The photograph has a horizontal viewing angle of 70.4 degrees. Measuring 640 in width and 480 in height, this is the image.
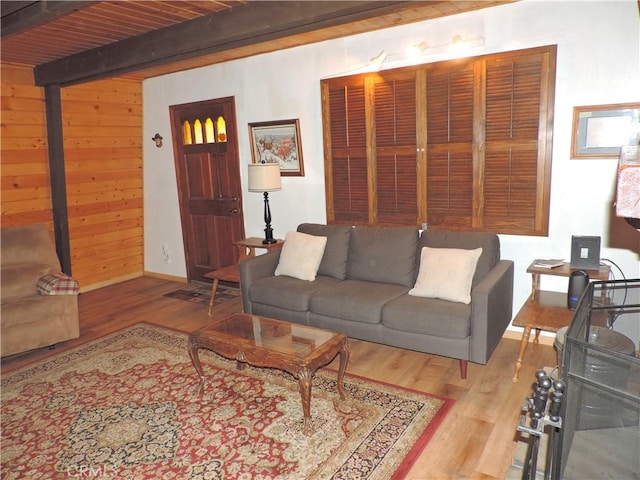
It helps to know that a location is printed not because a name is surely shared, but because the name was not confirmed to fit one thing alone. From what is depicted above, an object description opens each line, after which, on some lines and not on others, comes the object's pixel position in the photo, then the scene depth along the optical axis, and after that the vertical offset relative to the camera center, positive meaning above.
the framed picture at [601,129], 2.91 +0.30
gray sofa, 2.88 -0.84
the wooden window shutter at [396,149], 3.68 +0.24
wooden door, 4.91 -0.01
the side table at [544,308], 2.86 -0.89
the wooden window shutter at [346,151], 3.94 +0.24
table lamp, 4.17 +0.03
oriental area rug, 2.19 -1.34
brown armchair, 3.44 -0.89
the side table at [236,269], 4.24 -0.86
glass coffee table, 2.40 -0.94
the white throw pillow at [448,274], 3.05 -0.66
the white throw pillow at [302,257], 3.76 -0.64
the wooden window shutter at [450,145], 3.44 +0.25
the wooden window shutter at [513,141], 3.18 +0.26
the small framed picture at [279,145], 4.37 +0.35
